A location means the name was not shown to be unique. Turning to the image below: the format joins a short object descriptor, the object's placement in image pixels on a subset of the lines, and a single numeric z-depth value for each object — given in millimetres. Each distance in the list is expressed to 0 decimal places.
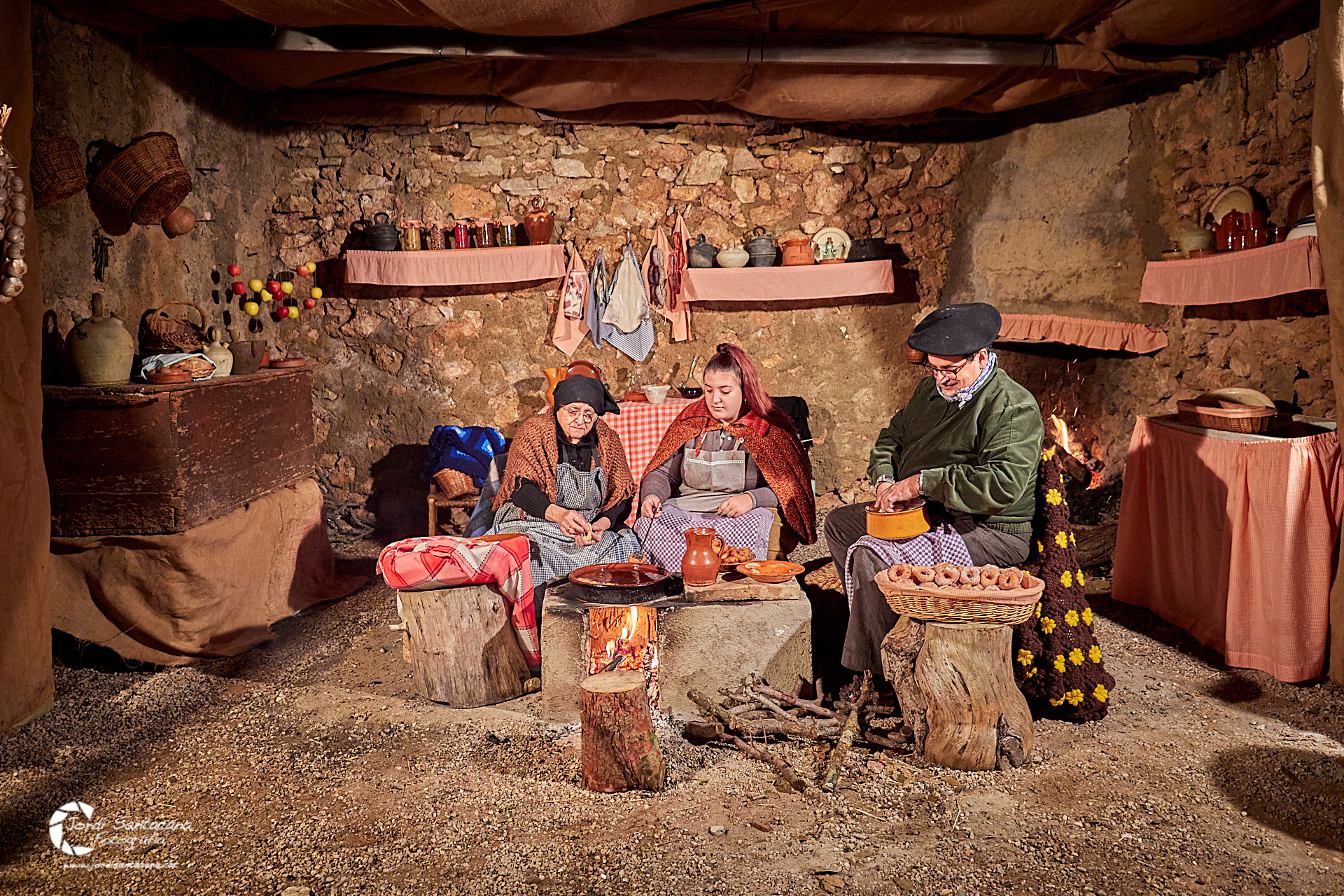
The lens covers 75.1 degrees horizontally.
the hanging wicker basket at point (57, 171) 3816
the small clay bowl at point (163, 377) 3945
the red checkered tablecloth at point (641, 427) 5480
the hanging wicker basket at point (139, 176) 4250
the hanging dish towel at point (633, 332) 6449
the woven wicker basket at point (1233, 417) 3832
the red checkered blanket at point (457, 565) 3354
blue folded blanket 5973
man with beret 3264
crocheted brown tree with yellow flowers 3283
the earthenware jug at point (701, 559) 3488
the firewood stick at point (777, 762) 2869
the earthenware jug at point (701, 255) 6352
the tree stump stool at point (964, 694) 2900
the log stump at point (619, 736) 2758
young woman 4082
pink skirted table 3547
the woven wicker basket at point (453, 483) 5688
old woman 4008
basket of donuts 2826
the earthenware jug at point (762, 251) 6320
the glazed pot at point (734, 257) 6312
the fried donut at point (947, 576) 2943
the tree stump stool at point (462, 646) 3434
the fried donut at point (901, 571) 3035
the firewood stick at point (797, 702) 3281
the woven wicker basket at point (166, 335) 4391
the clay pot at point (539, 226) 6227
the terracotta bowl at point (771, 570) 3496
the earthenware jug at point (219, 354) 4426
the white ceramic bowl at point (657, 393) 5973
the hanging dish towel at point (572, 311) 6434
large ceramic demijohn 3736
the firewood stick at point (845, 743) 2862
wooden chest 3699
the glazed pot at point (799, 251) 6297
